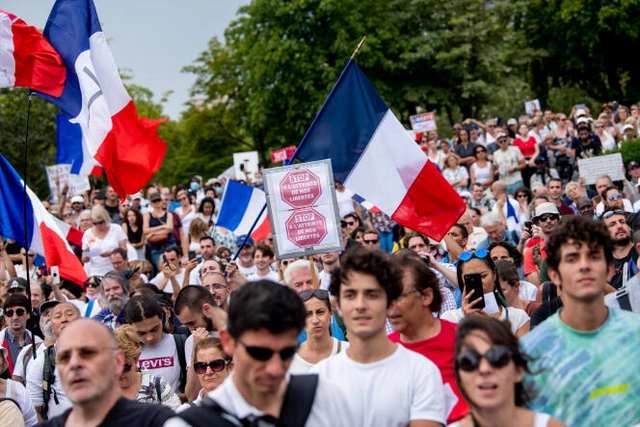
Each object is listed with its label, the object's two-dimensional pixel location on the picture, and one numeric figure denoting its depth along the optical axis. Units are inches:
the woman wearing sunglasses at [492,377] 140.1
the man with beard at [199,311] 294.8
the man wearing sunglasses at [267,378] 129.0
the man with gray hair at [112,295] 351.6
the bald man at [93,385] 154.8
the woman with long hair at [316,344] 217.3
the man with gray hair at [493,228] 439.5
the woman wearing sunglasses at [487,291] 235.9
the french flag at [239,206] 499.8
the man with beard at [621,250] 284.5
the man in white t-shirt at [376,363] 153.7
